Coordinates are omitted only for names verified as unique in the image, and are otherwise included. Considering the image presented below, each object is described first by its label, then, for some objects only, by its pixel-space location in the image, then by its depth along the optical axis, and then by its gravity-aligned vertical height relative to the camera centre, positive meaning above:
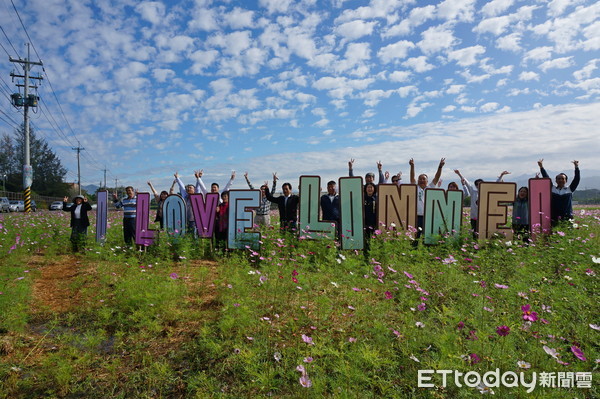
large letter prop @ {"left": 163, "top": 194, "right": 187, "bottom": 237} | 9.17 -0.39
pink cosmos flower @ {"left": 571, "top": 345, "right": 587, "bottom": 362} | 2.94 -1.37
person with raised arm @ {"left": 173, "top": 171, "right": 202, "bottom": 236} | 9.36 +0.02
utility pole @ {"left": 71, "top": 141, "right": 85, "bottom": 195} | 56.46 +4.06
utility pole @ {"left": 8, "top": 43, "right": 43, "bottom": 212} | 27.26 +8.19
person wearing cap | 9.41 -0.61
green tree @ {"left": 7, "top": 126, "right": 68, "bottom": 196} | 61.78 +5.53
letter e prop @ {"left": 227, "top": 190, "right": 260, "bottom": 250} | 8.38 -0.43
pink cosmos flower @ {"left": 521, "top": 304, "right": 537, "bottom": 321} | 2.86 -0.98
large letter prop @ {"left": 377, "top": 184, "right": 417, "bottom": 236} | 8.48 -0.14
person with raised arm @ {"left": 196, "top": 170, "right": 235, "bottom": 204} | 9.43 +0.35
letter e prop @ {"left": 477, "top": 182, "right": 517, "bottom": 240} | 9.09 -0.16
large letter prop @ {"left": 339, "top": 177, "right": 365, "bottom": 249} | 8.00 -0.31
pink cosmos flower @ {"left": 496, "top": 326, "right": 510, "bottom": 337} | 2.54 -0.97
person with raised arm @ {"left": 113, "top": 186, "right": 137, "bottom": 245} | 9.12 -0.39
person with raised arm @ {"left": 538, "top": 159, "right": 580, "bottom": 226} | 8.86 +0.09
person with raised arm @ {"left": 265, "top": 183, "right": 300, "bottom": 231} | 8.81 -0.15
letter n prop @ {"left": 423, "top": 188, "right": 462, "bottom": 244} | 8.68 -0.34
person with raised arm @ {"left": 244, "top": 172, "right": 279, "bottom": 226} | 9.23 -0.34
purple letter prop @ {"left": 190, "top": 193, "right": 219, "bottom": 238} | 8.85 -0.35
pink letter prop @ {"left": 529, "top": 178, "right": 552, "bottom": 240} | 9.05 +0.00
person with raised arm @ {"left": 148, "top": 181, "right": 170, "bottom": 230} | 9.35 +0.01
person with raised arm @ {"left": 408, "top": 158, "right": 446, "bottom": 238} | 8.84 +0.36
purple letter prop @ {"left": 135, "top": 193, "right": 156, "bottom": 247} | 8.92 -0.62
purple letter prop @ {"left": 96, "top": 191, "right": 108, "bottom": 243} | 9.61 -0.56
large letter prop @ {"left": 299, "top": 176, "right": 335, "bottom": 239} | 8.17 -0.31
